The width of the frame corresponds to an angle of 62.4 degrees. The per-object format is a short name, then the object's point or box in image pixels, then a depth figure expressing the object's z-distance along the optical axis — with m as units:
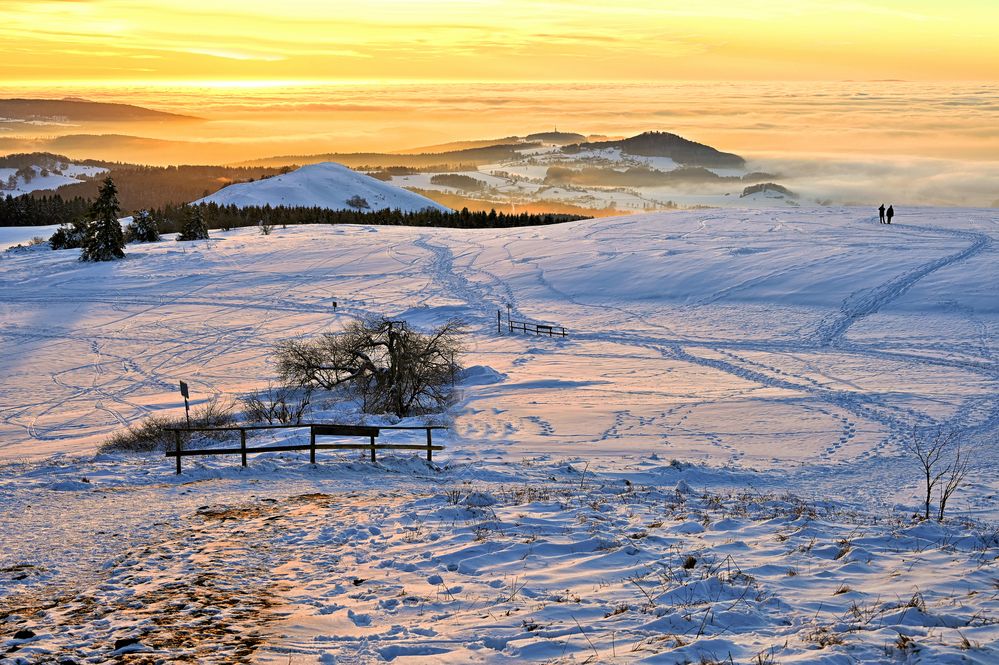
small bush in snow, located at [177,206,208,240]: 86.38
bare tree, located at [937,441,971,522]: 19.30
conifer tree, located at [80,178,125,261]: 72.69
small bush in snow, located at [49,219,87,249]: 86.94
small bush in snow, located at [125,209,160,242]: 90.00
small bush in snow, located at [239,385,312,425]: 26.33
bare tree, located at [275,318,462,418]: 29.36
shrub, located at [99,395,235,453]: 23.33
